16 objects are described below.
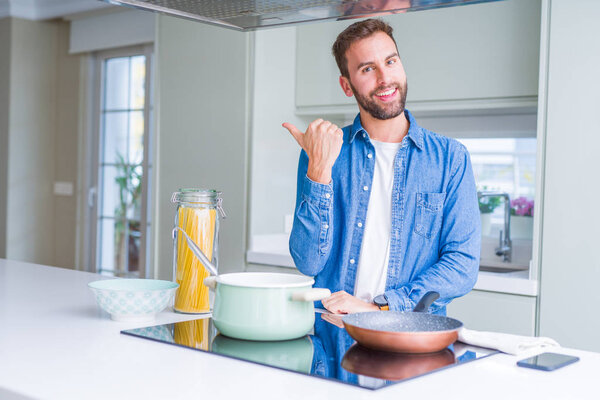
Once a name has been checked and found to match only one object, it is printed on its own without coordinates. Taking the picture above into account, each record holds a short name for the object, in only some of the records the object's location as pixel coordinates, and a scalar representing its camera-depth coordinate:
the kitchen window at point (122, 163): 4.75
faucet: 3.10
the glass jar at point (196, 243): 1.46
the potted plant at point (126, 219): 4.90
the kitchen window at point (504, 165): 3.11
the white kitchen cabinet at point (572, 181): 2.41
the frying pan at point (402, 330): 1.05
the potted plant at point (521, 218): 3.08
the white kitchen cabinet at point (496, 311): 2.50
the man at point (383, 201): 1.61
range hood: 1.51
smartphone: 1.05
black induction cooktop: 0.97
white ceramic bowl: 1.33
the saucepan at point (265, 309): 1.14
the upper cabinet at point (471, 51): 2.72
